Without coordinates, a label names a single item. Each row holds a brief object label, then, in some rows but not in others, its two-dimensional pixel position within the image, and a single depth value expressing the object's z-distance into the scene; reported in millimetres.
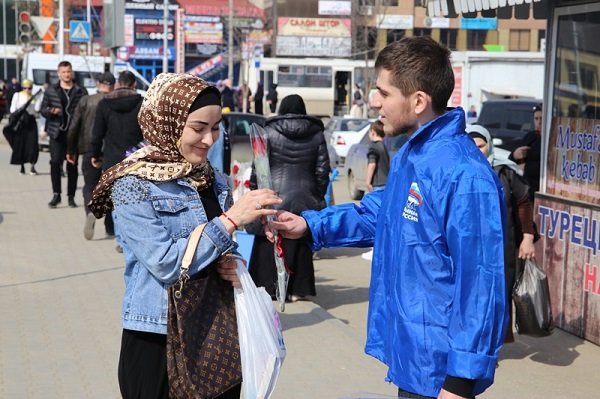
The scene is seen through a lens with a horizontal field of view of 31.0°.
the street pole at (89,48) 51169
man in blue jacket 3100
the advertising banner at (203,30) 81250
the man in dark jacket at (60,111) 14789
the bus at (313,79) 57562
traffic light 28875
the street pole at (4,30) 78519
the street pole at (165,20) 30219
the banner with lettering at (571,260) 8164
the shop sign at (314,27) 75500
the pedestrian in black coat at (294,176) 9391
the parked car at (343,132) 29531
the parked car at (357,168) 18625
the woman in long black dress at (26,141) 19406
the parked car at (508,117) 19281
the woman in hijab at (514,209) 7438
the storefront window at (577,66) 8422
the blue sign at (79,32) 30988
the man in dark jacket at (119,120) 11164
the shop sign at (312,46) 73812
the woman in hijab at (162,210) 3535
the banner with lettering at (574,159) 8250
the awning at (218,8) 84625
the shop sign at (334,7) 78188
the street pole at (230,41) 57453
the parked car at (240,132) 18672
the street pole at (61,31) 43834
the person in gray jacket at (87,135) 12781
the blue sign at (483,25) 75375
